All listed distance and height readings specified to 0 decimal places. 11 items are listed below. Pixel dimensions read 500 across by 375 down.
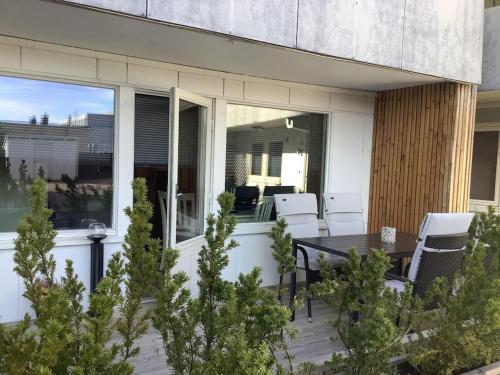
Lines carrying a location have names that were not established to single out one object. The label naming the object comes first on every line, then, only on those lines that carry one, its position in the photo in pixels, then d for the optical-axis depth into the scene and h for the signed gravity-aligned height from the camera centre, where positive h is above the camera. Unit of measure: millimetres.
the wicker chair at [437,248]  3312 -596
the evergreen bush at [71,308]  1417 -528
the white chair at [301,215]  4492 -523
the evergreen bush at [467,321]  2184 -777
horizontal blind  4188 +287
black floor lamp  3791 -840
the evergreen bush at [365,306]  1891 -637
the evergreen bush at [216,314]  1570 -577
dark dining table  3742 -707
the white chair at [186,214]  4141 -514
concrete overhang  2842 +912
